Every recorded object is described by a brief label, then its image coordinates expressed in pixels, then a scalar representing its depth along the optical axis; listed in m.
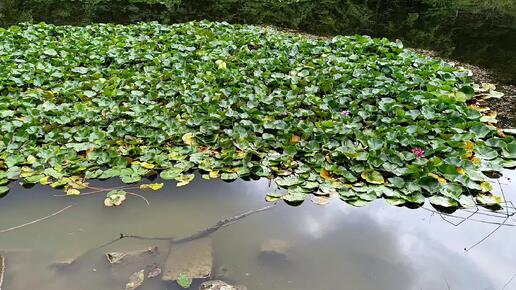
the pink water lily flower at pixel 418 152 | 4.15
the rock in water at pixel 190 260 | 3.08
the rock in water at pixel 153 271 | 3.09
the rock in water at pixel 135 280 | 3.00
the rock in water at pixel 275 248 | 3.34
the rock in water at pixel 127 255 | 3.22
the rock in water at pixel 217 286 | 2.96
